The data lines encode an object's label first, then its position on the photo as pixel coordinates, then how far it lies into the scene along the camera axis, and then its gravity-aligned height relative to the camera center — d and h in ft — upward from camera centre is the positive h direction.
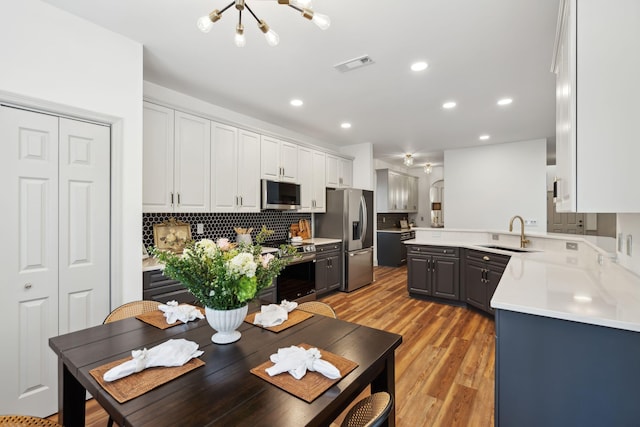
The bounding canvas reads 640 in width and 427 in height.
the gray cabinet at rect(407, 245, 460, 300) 13.85 -2.80
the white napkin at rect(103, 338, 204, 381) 3.44 -1.80
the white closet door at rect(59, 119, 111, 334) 6.70 -0.29
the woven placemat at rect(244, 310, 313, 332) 4.94 -1.89
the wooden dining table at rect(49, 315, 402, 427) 2.87 -1.92
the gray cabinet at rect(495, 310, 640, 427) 4.16 -2.41
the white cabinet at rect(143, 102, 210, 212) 9.33 +1.71
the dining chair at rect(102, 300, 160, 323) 5.77 -1.95
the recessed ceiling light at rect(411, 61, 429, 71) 8.79 +4.39
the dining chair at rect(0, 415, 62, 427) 3.45 -2.46
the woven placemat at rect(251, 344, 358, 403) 3.18 -1.90
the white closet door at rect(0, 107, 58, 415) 5.96 -1.02
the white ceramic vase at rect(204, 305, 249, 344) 4.29 -1.58
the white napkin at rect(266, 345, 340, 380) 3.45 -1.82
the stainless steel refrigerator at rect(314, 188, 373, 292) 16.33 -0.88
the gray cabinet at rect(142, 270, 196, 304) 8.18 -2.16
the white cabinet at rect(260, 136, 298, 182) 13.17 +2.45
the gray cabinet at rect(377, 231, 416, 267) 23.70 -2.87
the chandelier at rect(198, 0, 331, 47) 4.71 +3.23
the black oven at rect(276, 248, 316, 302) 12.71 -2.99
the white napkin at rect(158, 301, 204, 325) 5.18 -1.79
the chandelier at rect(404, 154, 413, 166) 19.56 +3.48
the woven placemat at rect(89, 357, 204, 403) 3.16 -1.89
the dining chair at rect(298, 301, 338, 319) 6.06 -1.97
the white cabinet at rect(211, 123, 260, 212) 11.25 +1.71
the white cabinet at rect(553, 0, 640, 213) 4.02 +1.50
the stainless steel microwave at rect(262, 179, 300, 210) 12.94 +0.80
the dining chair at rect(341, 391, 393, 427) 2.82 -2.04
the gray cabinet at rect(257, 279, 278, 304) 11.84 -3.25
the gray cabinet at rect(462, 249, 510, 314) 11.62 -2.58
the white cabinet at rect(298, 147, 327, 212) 15.19 +1.74
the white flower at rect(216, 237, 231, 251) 4.50 -0.47
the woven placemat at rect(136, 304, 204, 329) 5.03 -1.88
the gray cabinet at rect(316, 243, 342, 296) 14.71 -2.82
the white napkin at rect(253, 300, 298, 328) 5.06 -1.80
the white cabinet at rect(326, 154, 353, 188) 16.97 +2.44
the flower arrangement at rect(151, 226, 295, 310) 4.09 -0.83
